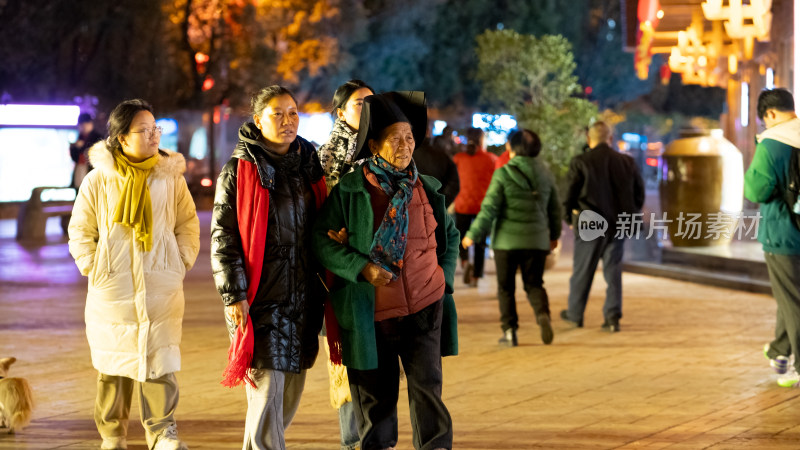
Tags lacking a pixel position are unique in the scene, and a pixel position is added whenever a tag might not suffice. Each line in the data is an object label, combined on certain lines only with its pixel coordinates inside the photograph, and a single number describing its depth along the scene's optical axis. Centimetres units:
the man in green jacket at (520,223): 1803
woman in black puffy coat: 960
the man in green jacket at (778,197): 1409
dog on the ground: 1195
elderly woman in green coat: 964
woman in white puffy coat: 1105
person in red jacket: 2520
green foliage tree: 4000
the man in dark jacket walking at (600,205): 1952
